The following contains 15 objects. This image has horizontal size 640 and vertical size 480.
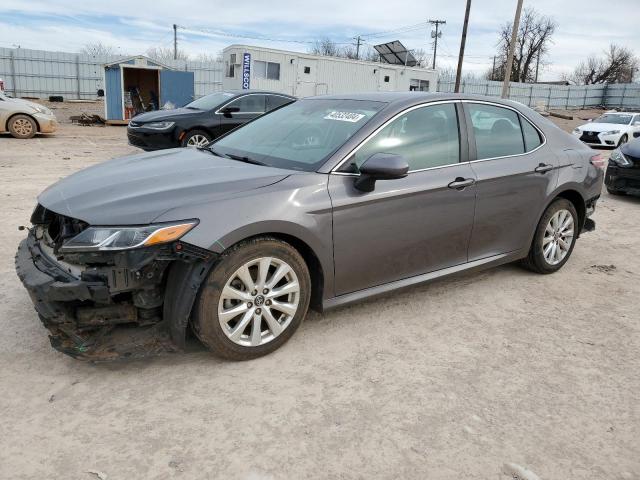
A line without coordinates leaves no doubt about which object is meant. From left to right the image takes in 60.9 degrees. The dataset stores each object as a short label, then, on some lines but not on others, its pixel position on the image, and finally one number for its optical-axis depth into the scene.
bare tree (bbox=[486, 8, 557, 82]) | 64.25
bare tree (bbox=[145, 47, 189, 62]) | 65.72
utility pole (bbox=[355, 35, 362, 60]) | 69.91
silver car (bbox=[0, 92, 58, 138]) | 13.41
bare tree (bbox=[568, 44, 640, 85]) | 69.69
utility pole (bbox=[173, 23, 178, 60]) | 57.47
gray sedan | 2.80
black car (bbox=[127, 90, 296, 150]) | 10.53
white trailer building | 21.52
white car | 17.89
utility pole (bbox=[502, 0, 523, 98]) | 24.67
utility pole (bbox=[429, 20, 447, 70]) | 55.65
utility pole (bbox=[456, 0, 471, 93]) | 27.22
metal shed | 18.67
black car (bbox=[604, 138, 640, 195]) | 8.75
